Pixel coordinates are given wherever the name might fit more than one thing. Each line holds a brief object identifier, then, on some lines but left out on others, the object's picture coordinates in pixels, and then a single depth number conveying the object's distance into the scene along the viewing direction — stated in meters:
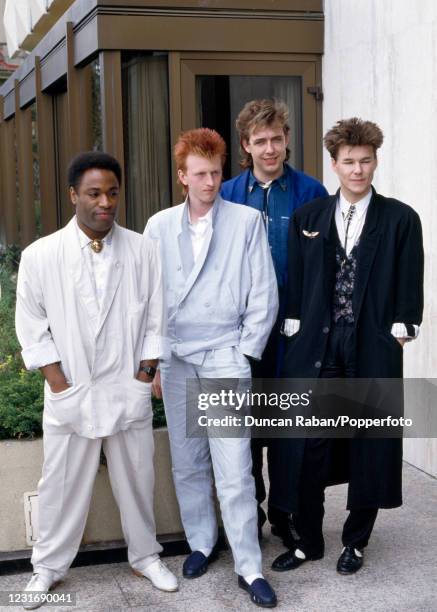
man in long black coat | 4.12
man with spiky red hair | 4.11
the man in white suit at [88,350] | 3.89
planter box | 4.34
